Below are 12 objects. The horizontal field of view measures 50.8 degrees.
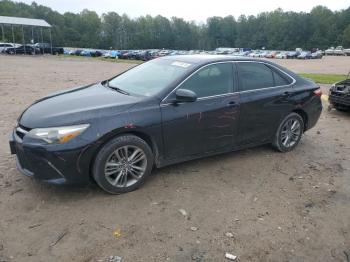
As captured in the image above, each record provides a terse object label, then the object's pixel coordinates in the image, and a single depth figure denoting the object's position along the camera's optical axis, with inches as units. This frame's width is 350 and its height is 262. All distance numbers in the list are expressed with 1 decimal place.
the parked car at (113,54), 2161.4
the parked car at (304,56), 2767.5
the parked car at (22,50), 1999.3
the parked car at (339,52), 3575.3
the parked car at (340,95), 348.5
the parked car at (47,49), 2221.9
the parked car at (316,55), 2774.1
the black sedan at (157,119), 158.2
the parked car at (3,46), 2054.6
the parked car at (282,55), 2965.1
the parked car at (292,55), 2935.3
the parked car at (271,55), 3015.5
